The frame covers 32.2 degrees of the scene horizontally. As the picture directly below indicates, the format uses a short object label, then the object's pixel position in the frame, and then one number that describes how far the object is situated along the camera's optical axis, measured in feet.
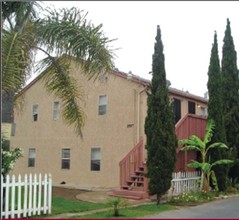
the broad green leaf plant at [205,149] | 52.85
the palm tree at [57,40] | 40.68
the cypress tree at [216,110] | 55.93
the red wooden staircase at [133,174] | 53.11
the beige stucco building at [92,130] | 67.31
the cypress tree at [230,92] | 62.85
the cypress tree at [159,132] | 46.55
